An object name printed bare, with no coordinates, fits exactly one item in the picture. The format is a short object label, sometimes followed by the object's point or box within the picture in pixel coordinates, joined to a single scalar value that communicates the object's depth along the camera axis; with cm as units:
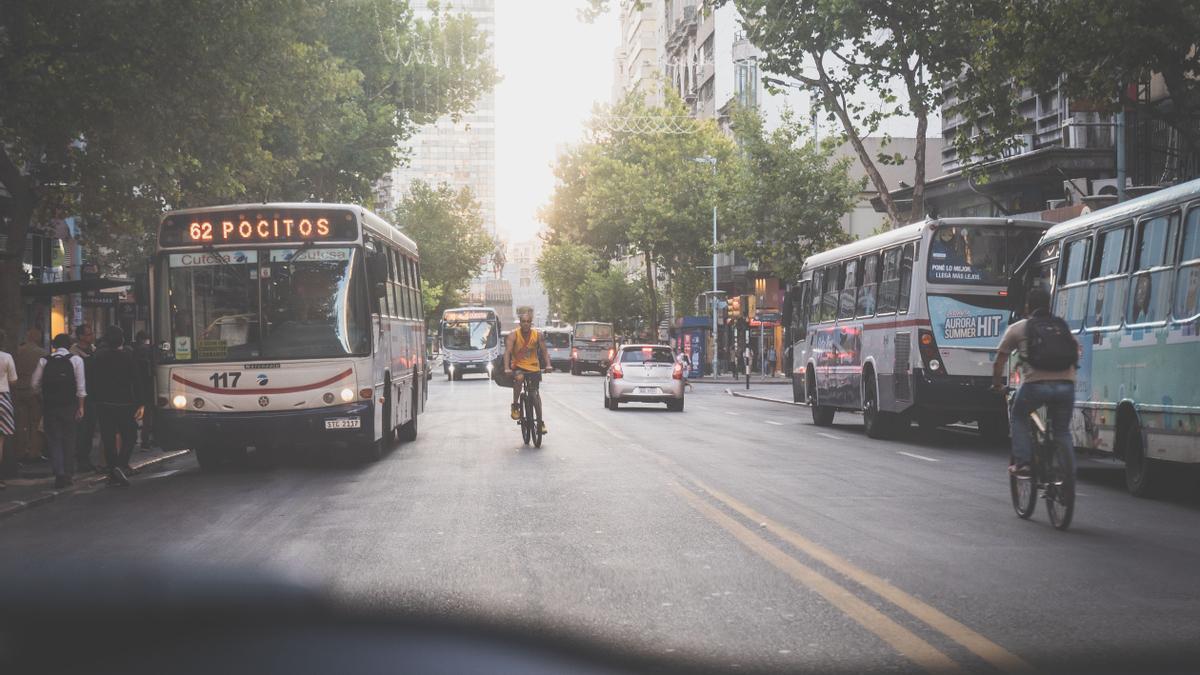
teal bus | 1231
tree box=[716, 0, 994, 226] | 2889
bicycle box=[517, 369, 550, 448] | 1928
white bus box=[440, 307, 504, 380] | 6216
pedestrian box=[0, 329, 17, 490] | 1449
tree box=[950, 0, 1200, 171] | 1630
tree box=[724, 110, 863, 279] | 4425
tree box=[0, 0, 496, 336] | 1753
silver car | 3164
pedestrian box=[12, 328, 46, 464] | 1748
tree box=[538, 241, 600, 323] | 8981
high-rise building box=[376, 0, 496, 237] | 11654
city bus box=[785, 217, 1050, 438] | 2023
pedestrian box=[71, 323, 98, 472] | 1697
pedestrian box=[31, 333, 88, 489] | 1495
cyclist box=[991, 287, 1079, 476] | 1055
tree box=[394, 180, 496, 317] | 10319
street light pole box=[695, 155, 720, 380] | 6431
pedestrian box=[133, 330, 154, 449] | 2102
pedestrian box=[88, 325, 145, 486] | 1538
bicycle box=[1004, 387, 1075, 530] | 1013
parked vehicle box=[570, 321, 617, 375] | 7631
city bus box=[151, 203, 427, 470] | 1577
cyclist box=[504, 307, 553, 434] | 1917
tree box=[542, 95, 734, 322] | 6644
